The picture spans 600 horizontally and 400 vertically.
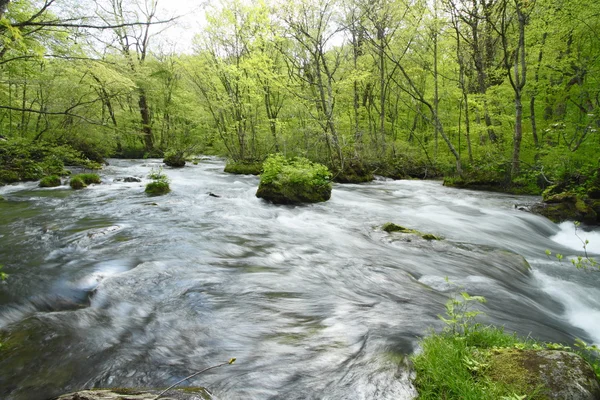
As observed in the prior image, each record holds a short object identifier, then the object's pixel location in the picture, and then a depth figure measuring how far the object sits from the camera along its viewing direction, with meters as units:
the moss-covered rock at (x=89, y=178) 10.81
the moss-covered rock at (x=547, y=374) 1.68
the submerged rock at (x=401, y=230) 6.04
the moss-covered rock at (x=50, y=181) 10.23
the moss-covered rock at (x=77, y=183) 10.36
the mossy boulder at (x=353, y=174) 14.57
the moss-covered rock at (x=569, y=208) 7.28
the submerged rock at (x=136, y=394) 1.80
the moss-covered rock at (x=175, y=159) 18.16
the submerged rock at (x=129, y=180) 12.04
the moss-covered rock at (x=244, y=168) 16.44
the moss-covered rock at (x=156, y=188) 9.96
